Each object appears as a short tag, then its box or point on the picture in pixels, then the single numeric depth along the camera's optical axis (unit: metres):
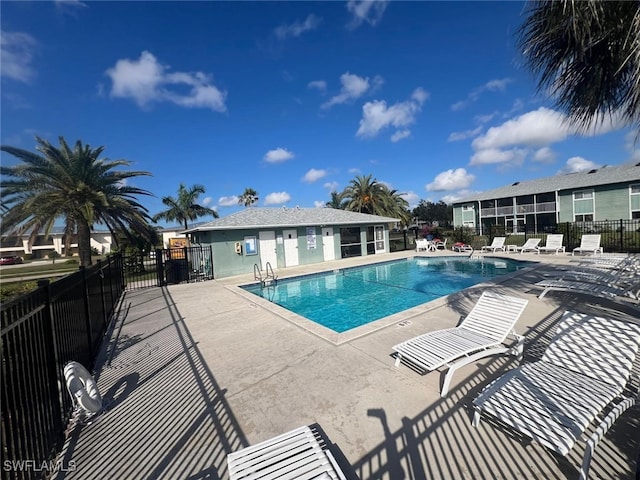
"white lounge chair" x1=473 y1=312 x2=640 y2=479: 2.32
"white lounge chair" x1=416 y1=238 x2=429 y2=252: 21.61
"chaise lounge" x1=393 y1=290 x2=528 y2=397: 3.75
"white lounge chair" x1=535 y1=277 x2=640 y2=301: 6.23
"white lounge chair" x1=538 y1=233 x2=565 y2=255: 16.44
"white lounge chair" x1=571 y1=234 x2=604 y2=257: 14.66
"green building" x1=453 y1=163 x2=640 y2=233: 26.16
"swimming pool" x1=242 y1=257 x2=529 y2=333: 8.96
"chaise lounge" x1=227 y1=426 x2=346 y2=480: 2.12
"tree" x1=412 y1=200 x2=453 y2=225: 65.56
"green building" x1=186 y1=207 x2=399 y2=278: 15.51
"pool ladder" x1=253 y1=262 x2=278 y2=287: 13.12
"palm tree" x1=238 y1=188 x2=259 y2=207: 48.94
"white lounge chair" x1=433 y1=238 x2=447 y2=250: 22.64
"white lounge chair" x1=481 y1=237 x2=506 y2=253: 19.32
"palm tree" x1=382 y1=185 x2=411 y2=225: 28.75
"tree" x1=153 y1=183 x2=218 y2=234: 32.84
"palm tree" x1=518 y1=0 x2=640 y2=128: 3.63
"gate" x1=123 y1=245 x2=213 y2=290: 13.16
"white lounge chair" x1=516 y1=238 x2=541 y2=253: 17.62
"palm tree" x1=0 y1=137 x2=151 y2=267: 12.86
